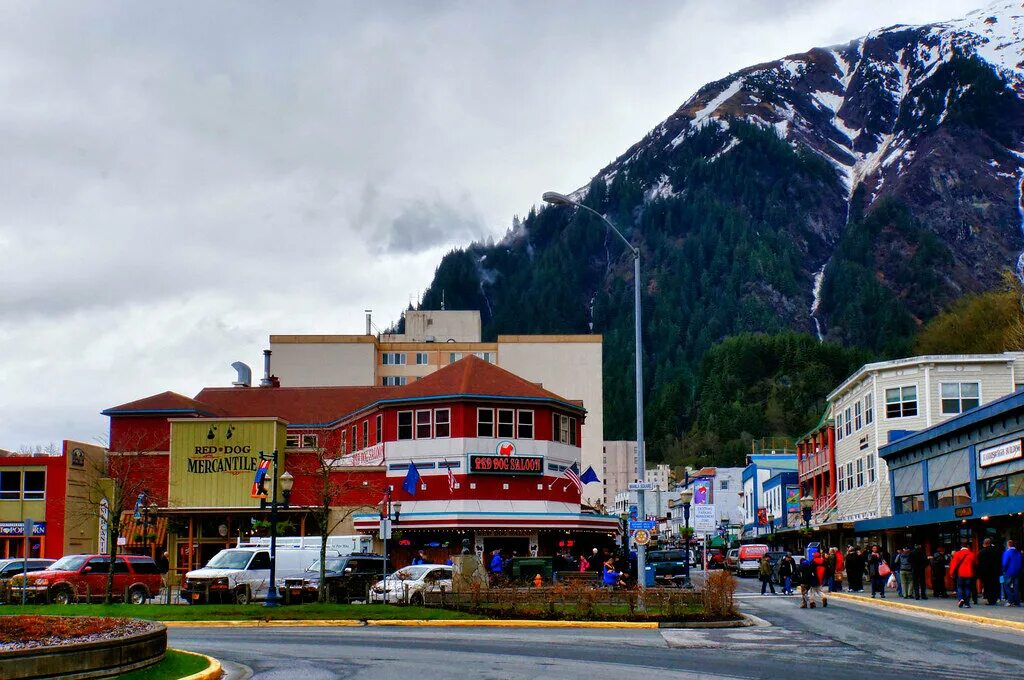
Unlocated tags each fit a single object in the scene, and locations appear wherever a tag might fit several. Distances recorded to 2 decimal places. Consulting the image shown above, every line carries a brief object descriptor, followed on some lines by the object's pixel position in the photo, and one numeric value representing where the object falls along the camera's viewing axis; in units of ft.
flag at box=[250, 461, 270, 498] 194.59
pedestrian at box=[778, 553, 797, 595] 153.69
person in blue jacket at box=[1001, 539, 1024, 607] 107.55
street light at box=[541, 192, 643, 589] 101.81
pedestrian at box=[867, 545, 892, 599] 135.03
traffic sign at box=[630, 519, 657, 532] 105.70
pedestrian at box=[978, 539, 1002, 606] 112.06
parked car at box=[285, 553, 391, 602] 125.49
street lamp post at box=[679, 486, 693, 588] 190.02
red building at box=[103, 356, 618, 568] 188.85
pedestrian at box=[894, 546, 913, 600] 131.75
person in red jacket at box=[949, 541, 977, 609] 109.50
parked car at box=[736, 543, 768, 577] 220.84
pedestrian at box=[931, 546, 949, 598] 130.00
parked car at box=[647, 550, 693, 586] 156.25
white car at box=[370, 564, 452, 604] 119.75
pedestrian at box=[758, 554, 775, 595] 153.38
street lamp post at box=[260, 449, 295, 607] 111.65
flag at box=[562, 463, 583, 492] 197.57
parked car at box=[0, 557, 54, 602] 127.87
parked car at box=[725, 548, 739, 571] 234.99
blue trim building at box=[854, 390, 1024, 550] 124.88
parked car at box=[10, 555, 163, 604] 127.85
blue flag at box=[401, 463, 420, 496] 177.68
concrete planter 48.26
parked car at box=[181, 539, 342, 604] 128.57
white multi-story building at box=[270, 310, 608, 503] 357.00
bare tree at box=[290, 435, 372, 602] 191.01
